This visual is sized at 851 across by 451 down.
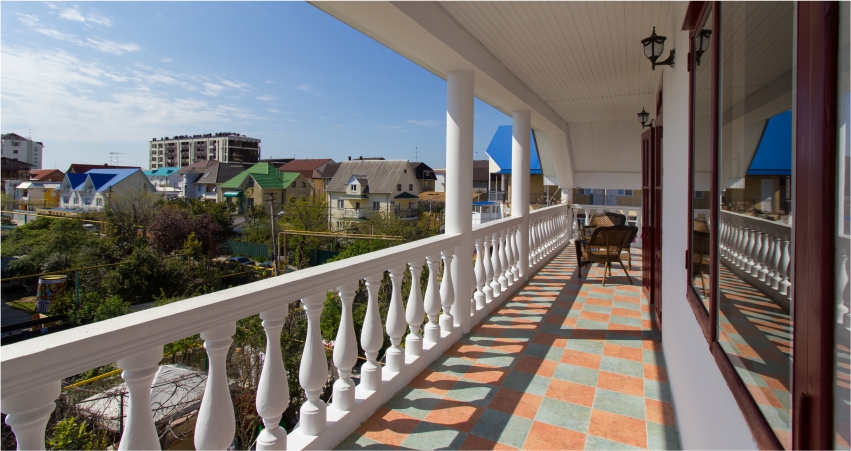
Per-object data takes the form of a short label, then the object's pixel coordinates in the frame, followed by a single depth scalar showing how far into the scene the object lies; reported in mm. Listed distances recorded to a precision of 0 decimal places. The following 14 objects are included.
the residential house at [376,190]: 44312
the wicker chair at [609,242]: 5930
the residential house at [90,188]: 35375
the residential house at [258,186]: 48688
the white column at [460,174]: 3805
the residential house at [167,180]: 54150
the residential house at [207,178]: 55281
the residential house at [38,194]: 28086
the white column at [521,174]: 5914
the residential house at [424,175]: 59078
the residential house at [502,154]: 15438
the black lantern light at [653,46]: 3412
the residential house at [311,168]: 60100
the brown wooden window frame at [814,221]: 510
